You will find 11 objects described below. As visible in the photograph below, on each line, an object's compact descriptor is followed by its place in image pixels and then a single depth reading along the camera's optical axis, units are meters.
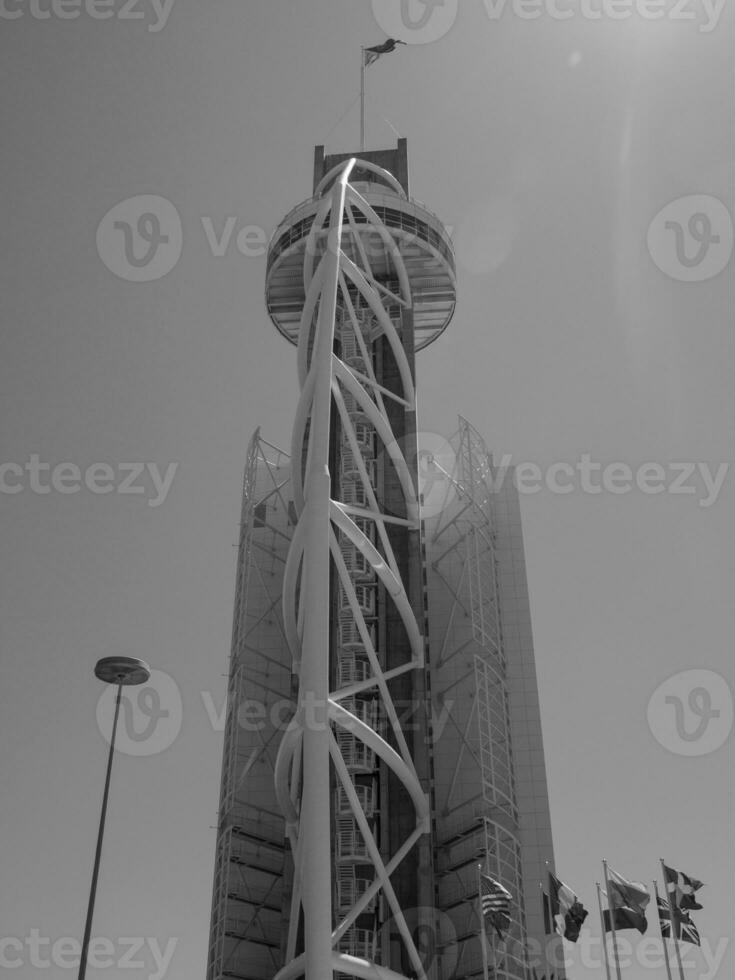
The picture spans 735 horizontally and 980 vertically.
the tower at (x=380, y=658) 43.38
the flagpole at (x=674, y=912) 36.72
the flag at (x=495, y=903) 37.06
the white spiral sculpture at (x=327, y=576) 31.78
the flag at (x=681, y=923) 37.07
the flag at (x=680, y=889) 37.16
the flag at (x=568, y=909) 38.53
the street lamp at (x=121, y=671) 30.77
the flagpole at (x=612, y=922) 35.14
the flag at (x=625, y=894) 37.44
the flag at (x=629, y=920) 37.72
